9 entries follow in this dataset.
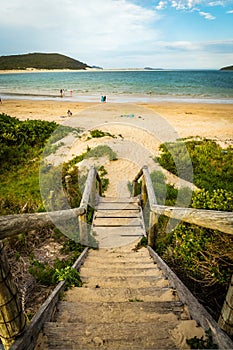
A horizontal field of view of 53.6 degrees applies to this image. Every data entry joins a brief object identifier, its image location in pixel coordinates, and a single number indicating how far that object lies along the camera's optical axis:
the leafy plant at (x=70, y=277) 2.84
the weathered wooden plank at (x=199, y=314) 1.64
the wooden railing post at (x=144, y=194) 6.35
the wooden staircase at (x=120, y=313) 1.83
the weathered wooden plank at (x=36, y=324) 1.62
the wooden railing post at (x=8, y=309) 1.56
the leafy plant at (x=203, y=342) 1.66
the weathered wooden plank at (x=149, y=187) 4.31
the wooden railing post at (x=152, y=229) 4.11
